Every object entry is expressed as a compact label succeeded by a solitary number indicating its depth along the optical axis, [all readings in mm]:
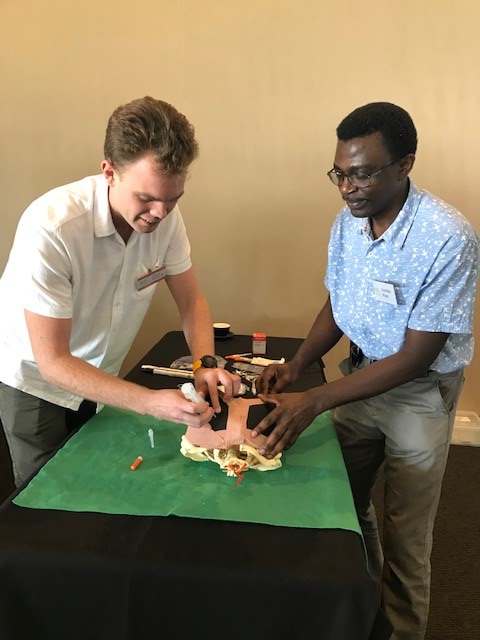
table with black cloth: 873
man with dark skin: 1228
